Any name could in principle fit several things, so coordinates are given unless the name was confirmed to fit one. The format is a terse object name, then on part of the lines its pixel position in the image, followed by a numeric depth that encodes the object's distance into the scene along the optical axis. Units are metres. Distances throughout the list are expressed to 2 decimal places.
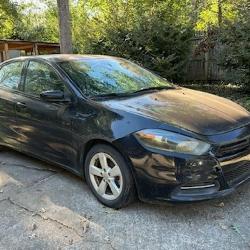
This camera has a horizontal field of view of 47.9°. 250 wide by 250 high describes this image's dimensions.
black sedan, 2.49
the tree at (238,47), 6.38
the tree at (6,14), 14.98
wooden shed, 13.94
